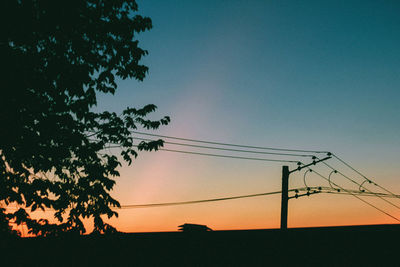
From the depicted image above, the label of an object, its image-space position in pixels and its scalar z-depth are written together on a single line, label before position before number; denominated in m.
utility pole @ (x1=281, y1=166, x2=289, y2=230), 15.64
